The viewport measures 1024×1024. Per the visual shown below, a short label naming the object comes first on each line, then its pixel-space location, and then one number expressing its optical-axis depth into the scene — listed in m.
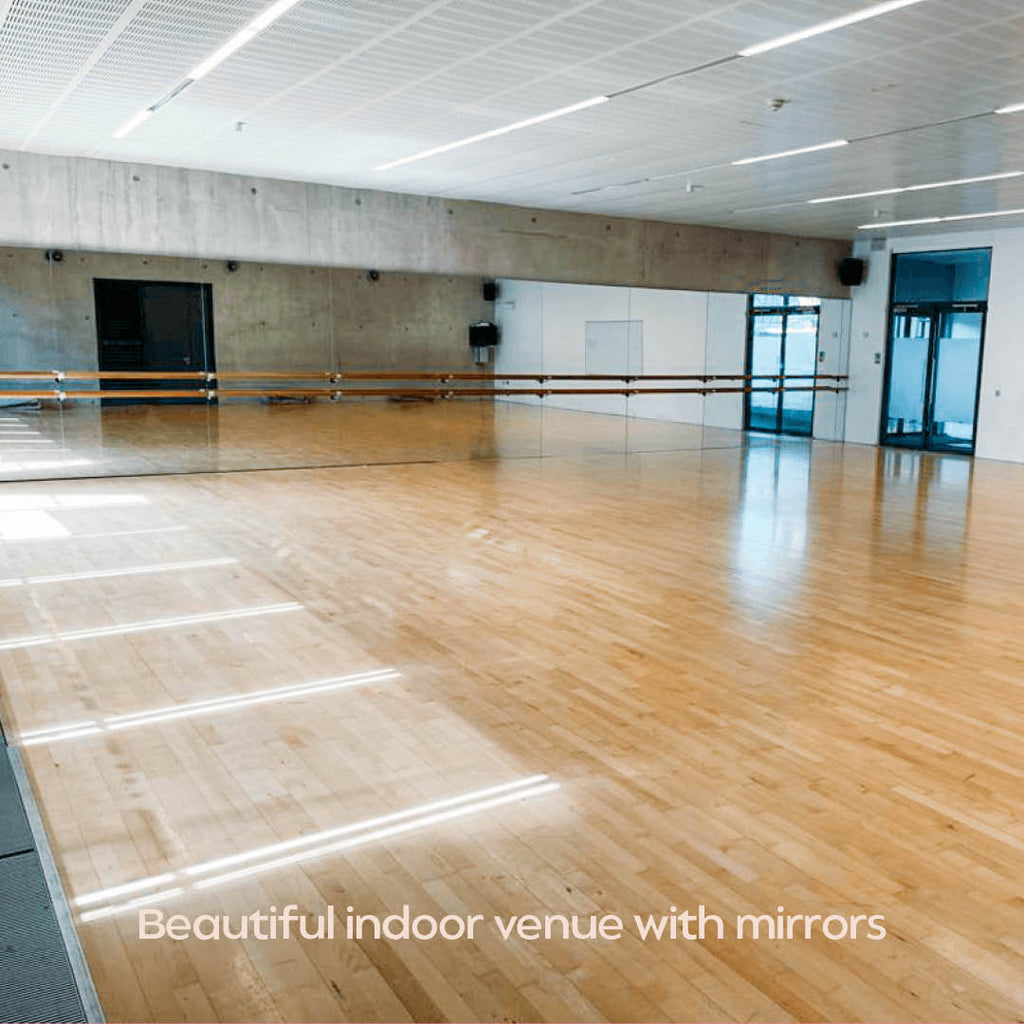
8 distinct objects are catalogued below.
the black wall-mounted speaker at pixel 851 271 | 16.45
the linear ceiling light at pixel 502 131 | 7.83
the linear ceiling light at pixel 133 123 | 8.37
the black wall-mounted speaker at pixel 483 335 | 13.82
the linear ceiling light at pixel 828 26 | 5.45
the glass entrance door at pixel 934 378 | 15.38
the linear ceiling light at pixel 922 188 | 10.47
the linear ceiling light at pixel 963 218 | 12.99
